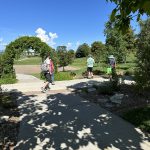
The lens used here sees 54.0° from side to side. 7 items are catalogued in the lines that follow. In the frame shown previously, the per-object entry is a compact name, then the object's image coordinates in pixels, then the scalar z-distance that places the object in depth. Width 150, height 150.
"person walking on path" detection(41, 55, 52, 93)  7.13
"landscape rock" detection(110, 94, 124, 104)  5.67
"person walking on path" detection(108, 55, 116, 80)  9.19
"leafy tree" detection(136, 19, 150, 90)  6.04
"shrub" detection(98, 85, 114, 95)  6.47
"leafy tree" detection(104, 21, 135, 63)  12.67
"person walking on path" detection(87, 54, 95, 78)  9.78
